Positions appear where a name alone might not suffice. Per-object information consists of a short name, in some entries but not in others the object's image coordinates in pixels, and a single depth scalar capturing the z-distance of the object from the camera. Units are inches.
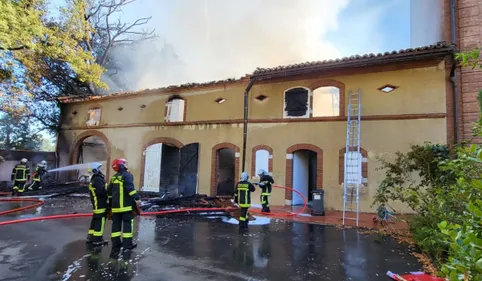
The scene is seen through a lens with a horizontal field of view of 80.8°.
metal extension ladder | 420.2
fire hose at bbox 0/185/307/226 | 306.2
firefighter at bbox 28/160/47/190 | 578.9
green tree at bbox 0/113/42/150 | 966.4
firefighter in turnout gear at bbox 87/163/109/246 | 228.1
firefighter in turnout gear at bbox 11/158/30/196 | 524.2
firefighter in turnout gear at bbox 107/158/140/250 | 216.7
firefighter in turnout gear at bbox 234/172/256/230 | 302.8
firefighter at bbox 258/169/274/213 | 381.9
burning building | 396.2
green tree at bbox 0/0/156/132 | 448.8
